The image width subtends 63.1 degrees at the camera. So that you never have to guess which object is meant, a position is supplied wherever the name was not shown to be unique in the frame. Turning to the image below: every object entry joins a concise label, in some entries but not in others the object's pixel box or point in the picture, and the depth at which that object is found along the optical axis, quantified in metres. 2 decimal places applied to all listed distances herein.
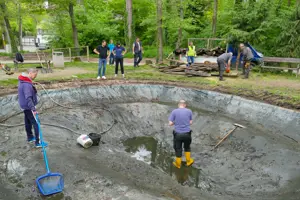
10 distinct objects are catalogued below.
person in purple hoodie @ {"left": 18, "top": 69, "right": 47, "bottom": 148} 5.79
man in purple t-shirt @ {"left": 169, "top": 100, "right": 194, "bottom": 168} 6.56
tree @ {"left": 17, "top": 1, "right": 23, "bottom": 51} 20.39
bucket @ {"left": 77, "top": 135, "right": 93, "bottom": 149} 7.14
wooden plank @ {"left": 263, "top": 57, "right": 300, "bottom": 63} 14.32
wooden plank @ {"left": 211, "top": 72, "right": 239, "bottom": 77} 13.85
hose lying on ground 7.75
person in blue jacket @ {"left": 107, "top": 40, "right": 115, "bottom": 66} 17.80
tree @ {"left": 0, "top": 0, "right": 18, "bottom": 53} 18.00
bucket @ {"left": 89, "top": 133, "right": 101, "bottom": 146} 7.39
